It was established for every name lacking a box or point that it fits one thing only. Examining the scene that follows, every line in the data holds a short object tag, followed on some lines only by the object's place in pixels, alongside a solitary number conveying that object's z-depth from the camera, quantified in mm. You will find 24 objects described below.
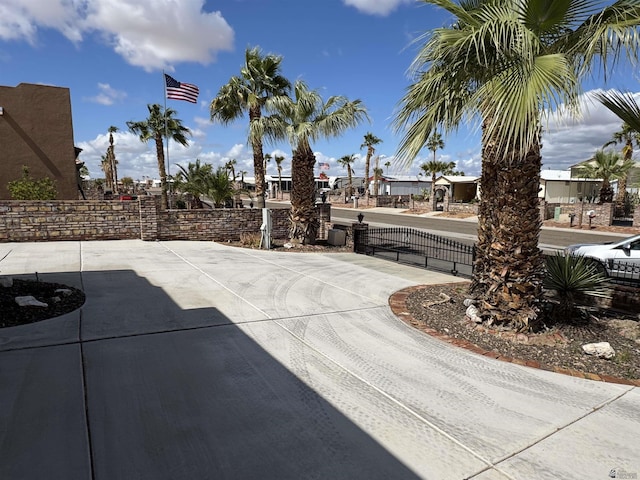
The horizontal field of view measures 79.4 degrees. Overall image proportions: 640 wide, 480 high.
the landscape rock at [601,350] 4781
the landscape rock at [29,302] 5590
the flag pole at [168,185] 23936
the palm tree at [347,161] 60559
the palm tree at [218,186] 17391
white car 8359
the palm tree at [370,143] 52094
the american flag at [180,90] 19188
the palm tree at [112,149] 47781
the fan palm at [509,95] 4402
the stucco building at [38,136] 17672
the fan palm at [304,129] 12750
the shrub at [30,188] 14898
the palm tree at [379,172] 61472
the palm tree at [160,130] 26641
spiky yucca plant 5816
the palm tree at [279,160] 77062
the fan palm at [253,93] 13922
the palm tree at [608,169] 25636
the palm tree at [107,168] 65363
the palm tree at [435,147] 42875
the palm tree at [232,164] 75525
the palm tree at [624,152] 28422
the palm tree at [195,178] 17547
